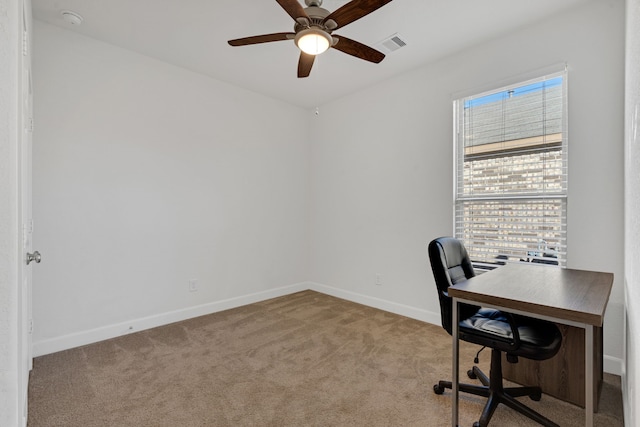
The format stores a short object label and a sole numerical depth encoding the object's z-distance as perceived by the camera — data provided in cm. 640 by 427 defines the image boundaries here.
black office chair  163
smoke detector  249
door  138
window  259
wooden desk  132
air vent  283
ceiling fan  183
